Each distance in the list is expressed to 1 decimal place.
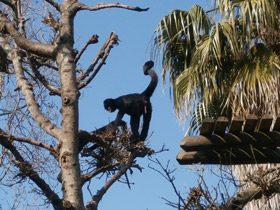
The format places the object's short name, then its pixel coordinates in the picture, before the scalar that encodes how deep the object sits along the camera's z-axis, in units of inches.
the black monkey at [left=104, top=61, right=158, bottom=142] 789.9
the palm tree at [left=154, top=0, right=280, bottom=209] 700.0
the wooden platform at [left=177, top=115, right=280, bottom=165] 543.5
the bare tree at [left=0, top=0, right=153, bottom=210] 513.7
